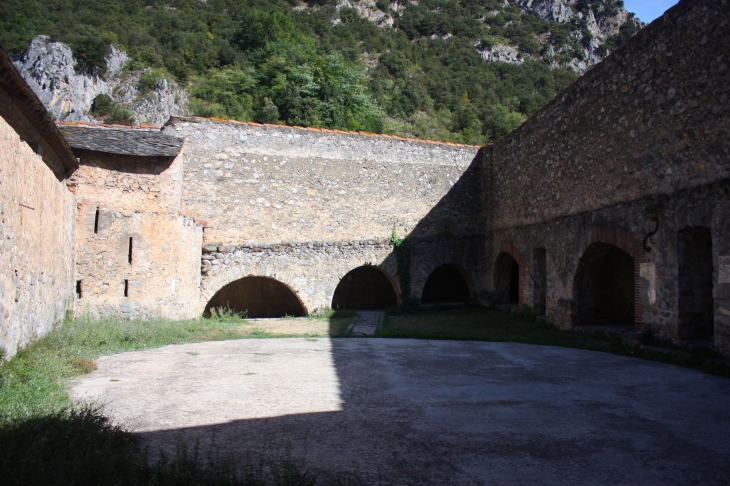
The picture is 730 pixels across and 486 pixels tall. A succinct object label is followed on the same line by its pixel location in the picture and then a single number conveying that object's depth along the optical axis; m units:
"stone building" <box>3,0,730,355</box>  7.71
